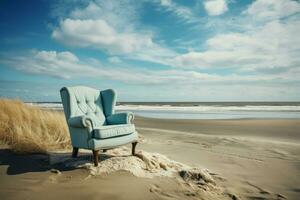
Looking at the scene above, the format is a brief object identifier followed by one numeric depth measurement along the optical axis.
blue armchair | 3.83
